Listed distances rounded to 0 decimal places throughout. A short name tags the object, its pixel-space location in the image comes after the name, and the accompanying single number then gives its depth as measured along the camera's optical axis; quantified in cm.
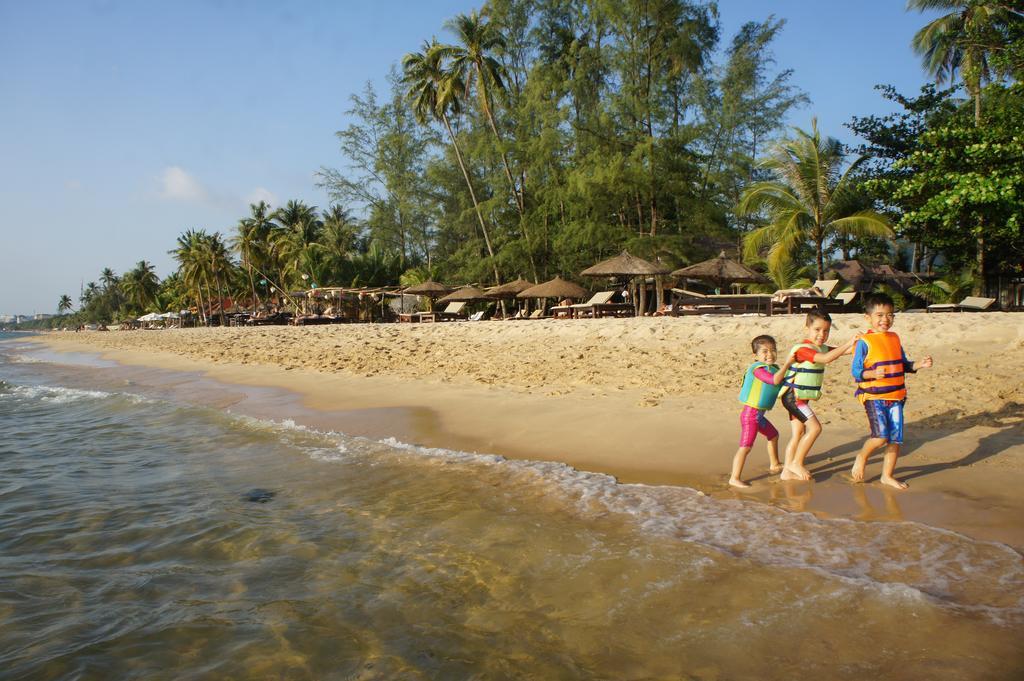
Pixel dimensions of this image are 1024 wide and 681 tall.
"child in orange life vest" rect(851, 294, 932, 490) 432
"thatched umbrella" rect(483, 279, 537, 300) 2594
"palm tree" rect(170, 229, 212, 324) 5528
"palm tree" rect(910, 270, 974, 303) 1786
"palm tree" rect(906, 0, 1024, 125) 1327
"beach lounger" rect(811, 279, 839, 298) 1753
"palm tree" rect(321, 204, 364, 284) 4091
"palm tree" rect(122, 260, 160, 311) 7806
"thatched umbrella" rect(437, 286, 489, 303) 2686
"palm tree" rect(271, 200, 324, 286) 4259
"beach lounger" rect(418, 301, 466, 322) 2857
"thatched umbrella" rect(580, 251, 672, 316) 2008
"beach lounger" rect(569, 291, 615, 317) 2065
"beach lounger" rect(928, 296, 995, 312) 1488
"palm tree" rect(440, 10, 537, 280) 2712
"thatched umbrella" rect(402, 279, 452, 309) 2878
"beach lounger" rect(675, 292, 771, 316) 1652
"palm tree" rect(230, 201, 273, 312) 5165
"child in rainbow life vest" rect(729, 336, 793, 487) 457
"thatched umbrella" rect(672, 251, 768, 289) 1889
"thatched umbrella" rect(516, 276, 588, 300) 2375
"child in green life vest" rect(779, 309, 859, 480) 445
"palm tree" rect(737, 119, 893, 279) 1933
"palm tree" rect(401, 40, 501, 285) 2795
